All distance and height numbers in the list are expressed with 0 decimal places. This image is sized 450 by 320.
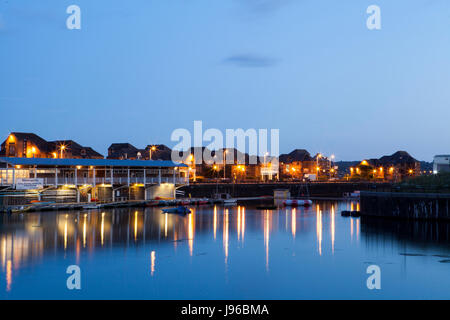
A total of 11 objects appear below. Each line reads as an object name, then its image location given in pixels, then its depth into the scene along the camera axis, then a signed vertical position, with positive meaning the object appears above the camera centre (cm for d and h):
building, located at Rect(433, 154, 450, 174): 11941 +121
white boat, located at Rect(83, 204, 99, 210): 8831 -685
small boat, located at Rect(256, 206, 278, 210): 10229 -849
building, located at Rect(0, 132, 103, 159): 13538 +630
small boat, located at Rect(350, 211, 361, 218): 8542 -827
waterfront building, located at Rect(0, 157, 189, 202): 8225 -164
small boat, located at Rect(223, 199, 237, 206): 11278 -799
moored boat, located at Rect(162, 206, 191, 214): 8675 -756
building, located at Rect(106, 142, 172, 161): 17475 +612
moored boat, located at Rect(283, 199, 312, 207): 11550 -848
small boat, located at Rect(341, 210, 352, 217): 8681 -830
